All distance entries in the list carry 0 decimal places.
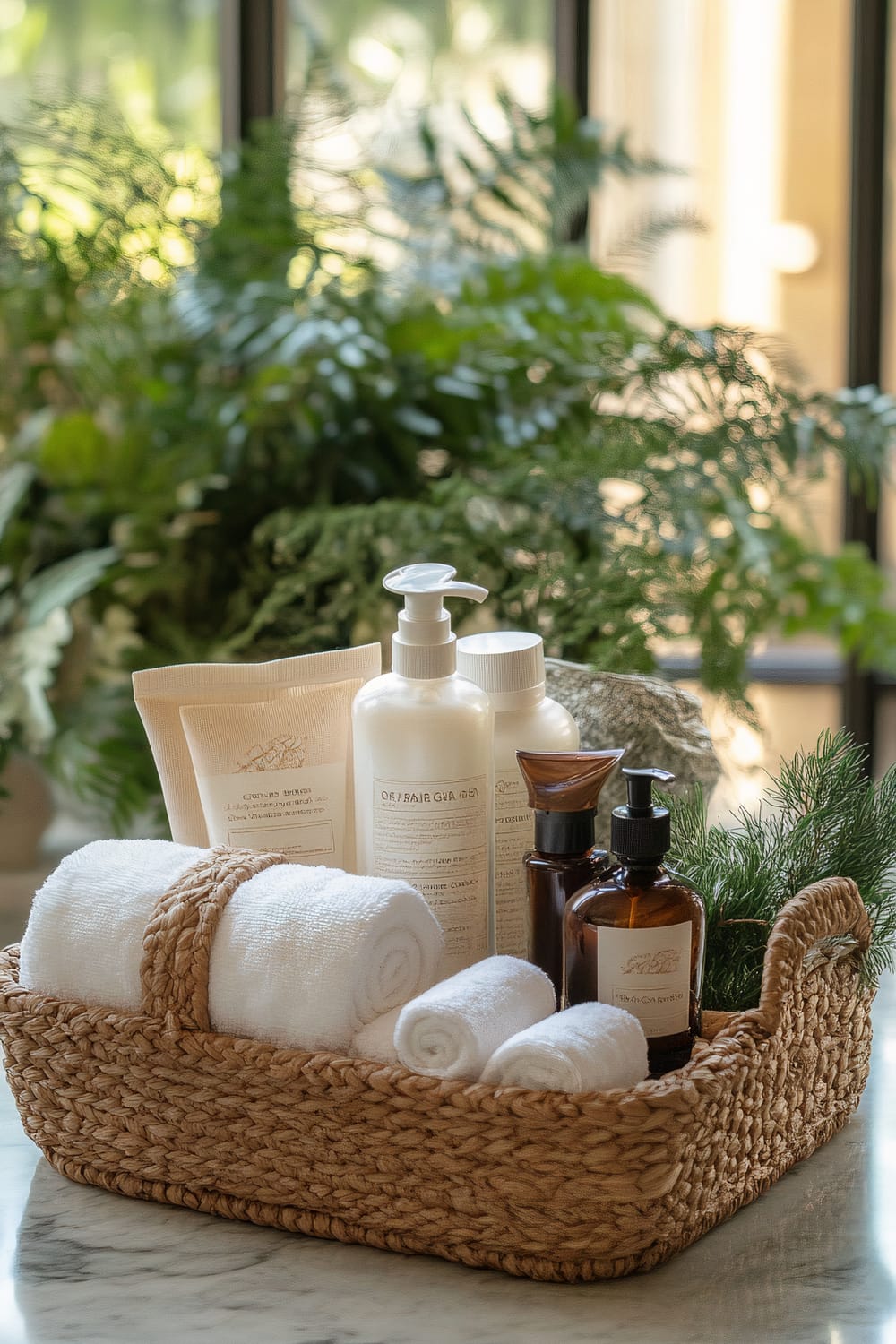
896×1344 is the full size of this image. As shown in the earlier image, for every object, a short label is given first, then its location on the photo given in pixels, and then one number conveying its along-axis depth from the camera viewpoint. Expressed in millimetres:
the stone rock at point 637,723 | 1592
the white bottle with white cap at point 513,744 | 1447
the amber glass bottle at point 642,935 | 1336
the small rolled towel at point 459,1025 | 1303
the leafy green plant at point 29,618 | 1816
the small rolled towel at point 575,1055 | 1283
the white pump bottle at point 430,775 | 1401
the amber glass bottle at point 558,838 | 1377
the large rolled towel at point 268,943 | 1329
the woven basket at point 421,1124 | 1283
